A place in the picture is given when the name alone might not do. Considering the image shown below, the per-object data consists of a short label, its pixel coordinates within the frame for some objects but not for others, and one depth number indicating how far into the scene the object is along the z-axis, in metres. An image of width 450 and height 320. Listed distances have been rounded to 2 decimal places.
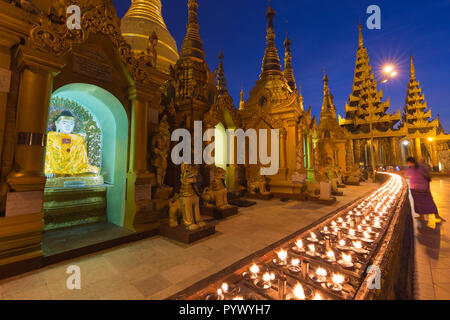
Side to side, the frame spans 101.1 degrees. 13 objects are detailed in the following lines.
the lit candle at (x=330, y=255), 2.62
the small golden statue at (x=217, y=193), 6.36
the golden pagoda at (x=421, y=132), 28.34
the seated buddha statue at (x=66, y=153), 5.18
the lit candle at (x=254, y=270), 2.19
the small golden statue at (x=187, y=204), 4.60
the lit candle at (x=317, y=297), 1.85
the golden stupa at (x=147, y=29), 10.08
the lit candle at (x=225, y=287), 1.90
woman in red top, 5.73
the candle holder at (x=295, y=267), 2.32
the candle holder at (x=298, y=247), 2.79
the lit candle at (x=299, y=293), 1.87
